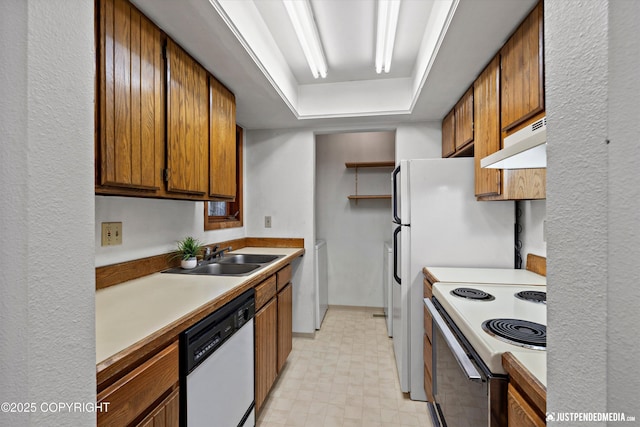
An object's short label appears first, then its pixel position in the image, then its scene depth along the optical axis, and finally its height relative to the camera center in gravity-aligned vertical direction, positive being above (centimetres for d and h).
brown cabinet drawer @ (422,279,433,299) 194 -52
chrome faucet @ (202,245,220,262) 219 -32
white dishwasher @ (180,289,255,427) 110 -69
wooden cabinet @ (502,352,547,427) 70 -48
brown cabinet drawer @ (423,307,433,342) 185 -73
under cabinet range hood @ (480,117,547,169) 89 +22
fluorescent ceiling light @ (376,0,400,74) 151 +107
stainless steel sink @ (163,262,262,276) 189 -39
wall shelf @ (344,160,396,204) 375 +61
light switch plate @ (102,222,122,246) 146 -11
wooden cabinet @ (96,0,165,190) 112 +48
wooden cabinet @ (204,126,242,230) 256 +2
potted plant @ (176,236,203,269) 195 -28
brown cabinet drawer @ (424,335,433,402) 184 -104
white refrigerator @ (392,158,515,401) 203 -14
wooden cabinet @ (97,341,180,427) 76 -53
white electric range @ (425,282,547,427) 89 -46
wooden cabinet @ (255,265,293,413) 181 -83
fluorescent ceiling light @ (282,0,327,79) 154 +110
